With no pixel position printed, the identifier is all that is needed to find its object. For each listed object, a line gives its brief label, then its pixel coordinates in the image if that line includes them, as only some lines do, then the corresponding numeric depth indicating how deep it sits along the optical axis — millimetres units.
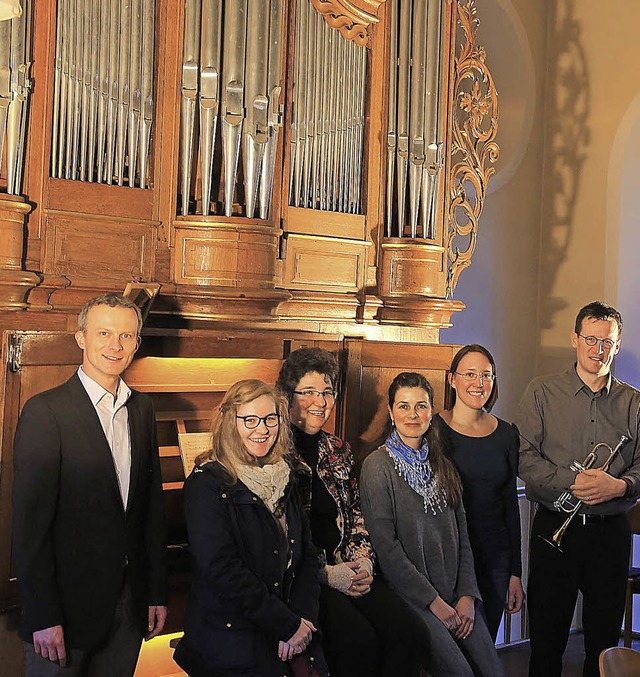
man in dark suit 3352
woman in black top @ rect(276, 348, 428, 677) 3918
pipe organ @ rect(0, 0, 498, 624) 4348
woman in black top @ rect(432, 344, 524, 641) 4477
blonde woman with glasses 3533
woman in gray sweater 4156
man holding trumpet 4555
